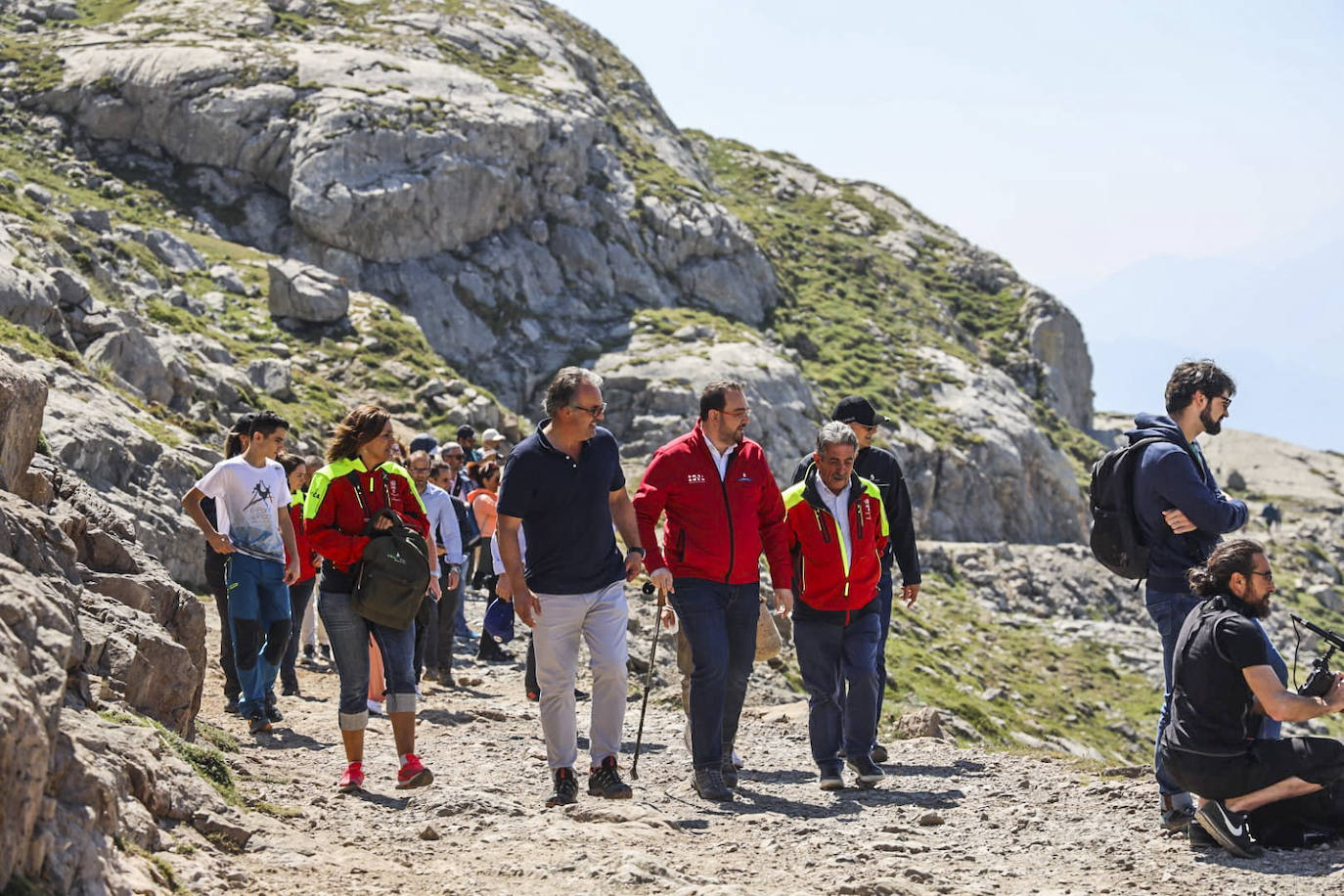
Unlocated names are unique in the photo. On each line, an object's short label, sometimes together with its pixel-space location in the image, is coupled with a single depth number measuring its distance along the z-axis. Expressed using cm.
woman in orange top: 1683
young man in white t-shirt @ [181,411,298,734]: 1120
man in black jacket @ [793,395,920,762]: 1122
